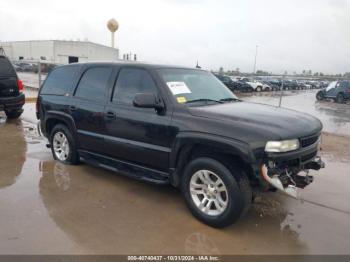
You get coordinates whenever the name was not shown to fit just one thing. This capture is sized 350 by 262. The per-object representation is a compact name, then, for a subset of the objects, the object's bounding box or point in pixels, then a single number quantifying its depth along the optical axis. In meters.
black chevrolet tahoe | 3.49
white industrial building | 62.97
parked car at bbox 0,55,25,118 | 9.16
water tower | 43.94
